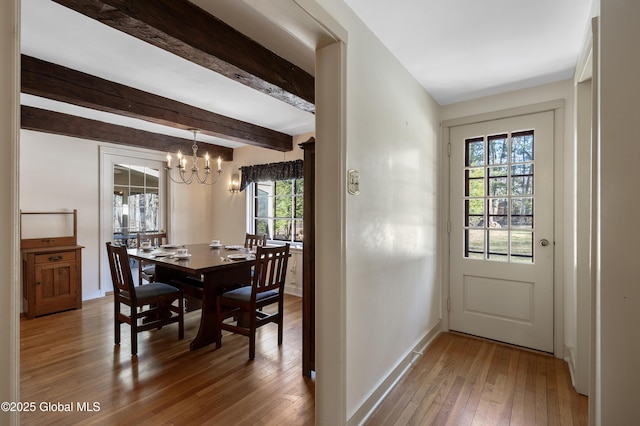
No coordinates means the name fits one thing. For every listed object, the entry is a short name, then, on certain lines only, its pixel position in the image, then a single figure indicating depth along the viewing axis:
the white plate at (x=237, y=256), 3.06
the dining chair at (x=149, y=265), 3.81
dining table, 2.76
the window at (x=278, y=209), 4.82
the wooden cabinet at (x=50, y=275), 3.49
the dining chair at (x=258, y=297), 2.62
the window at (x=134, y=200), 4.68
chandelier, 4.15
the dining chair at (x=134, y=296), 2.64
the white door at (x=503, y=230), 2.67
